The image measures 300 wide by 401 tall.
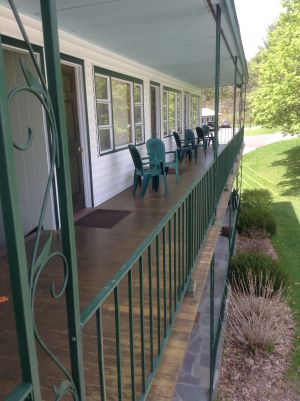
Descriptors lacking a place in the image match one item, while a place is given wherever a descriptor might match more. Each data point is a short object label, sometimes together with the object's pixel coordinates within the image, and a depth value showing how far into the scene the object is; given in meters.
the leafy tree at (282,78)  11.67
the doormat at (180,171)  8.04
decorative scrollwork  0.79
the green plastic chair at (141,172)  5.83
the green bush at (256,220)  11.20
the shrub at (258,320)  5.80
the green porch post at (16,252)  0.72
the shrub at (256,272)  7.35
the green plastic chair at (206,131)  12.24
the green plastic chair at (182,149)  9.12
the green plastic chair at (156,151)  6.59
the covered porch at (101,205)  0.82
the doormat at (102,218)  4.58
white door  3.93
